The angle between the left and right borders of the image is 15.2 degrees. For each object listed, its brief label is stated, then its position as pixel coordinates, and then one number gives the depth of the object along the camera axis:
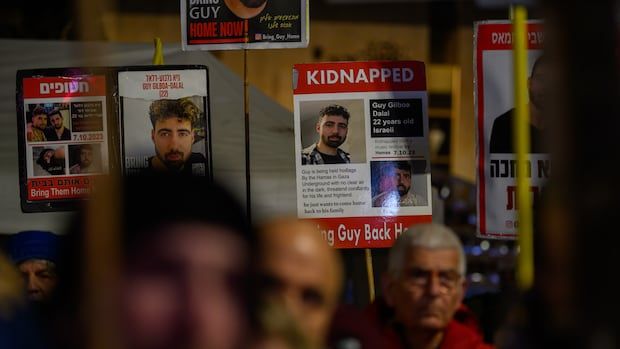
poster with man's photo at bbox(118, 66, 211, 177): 10.72
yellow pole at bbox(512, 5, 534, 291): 7.15
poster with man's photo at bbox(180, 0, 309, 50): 10.73
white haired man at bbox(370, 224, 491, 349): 7.23
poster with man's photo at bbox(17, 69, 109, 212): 10.96
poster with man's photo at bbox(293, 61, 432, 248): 10.57
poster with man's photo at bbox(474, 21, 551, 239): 10.41
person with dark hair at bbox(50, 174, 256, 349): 3.27
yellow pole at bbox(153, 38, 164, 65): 11.32
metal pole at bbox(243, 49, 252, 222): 11.09
